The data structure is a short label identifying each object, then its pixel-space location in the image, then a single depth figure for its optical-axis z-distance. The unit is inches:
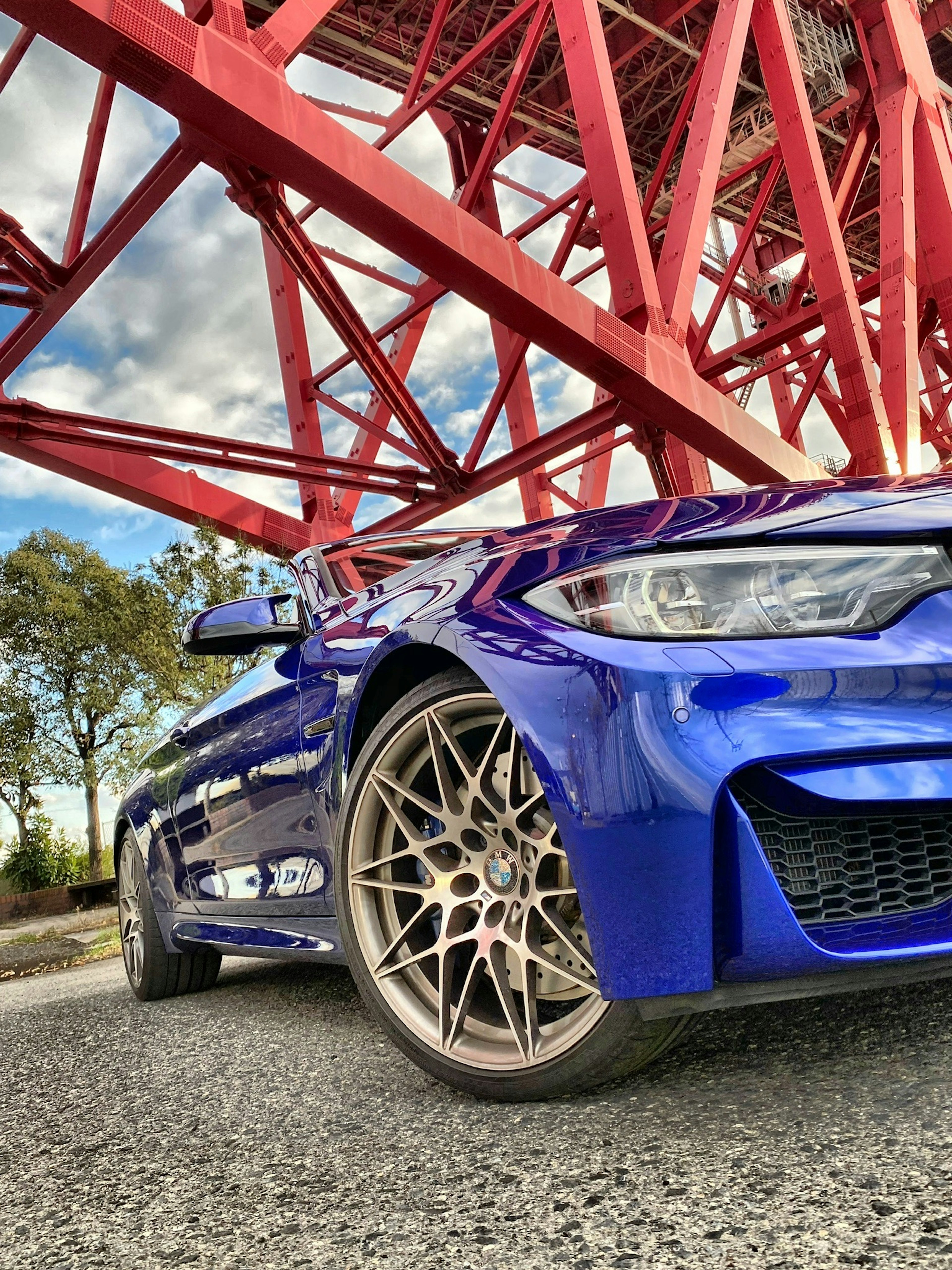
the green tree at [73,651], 780.0
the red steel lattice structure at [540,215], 201.2
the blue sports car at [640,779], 50.9
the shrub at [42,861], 574.2
